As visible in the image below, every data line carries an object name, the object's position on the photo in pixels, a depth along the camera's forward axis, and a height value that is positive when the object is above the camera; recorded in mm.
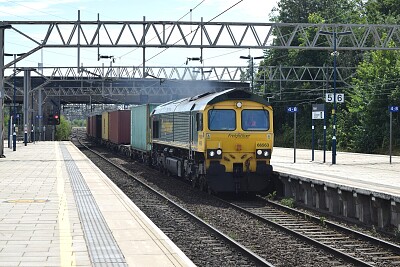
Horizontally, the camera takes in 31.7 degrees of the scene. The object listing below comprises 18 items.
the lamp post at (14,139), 50438 -1040
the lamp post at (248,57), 57219 +5578
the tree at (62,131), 99075 -902
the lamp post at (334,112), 33812 +592
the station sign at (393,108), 33788 +790
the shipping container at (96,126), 70750 -150
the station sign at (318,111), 33094 +641
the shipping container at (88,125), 86962 -47
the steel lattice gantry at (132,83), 70762 +4949
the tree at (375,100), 51281 +1825
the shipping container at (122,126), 48094 -95
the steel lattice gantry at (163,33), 35375 +4689
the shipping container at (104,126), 58831 -121
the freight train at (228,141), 21109 -500
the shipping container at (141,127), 35594 -119
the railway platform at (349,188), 15906 -1834
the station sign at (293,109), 35512 +790
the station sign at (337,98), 34000 +1300
